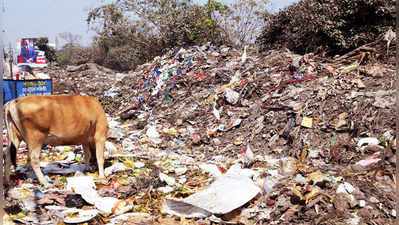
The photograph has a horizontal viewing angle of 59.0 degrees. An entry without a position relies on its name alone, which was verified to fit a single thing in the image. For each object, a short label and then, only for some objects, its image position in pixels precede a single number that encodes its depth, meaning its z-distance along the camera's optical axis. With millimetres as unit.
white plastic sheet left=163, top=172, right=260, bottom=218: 4078
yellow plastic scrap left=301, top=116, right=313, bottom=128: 6613
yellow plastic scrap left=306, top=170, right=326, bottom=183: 4400
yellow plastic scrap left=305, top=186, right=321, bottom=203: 4047
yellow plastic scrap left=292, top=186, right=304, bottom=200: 4061
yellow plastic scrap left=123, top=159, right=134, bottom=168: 5988
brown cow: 4938
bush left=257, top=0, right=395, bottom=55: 11117
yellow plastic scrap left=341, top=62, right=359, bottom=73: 8016
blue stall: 8195
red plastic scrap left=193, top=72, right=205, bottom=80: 11333
